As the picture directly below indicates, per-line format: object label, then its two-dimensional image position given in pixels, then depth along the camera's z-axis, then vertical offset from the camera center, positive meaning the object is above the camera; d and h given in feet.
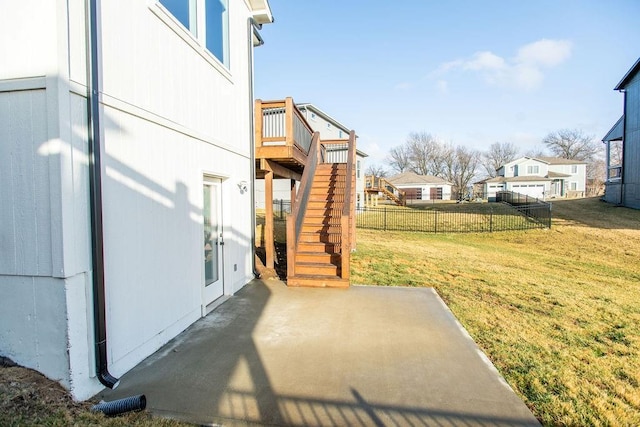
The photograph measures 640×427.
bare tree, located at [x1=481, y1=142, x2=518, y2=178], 193.10 +24.13
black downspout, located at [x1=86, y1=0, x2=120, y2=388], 9.35 +0.34
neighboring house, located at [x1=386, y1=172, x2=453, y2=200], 149.89 +5.68
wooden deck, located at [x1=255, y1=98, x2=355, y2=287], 21.90 -0.07
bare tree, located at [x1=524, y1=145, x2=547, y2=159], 192.34 +27.38
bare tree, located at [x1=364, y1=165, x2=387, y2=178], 206.69 +18.53
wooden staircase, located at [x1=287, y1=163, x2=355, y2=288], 21.84 -2.83
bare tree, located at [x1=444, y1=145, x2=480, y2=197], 181.78 +18.31
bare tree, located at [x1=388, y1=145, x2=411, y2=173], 198.29 +24.54
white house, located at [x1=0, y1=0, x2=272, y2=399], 8.67 +0.53
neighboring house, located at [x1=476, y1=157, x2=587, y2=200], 135.77 +8.62
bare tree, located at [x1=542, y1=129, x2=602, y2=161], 175.22 +28.50
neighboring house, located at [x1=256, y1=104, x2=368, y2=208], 82.02 +17.58
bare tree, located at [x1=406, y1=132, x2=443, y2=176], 187.44 +25.90
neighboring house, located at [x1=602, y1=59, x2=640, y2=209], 64.85 +10.54
